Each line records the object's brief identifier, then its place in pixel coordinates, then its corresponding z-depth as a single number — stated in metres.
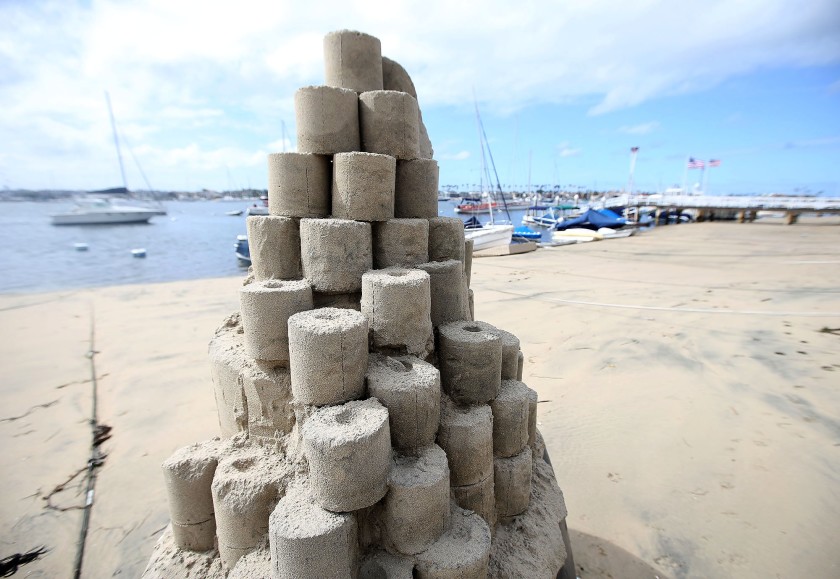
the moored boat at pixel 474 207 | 57.47
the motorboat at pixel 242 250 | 22.57
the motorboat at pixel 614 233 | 28.00
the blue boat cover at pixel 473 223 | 29.09
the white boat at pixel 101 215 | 43.73
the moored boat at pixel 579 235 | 27.28
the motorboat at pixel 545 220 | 38.17
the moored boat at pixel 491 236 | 22.17
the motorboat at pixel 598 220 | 31.72
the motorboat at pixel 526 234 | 27.50
